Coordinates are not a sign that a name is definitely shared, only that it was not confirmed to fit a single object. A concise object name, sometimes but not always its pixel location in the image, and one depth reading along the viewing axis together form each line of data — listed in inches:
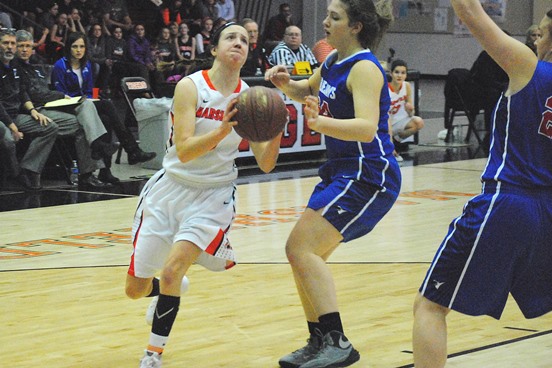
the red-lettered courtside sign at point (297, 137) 506.0
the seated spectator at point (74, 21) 690.8
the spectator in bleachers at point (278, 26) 831.1
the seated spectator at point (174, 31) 704.9
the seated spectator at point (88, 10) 719.1
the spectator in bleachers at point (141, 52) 668.7
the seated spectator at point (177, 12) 766.5
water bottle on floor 443.2
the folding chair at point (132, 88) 495.8
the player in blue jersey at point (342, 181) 186.4
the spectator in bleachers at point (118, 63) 651.5
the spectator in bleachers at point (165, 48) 674.5
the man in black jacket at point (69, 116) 427.2
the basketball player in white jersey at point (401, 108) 525.0
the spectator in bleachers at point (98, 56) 605.0
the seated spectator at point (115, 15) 722.2
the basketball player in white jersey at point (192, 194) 183.3
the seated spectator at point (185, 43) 709.3
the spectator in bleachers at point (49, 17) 689.6
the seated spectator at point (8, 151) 402.3
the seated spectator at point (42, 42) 666.8
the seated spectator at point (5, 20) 603.5
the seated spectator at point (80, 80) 442.0
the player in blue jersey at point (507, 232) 145.7
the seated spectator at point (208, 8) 783.7
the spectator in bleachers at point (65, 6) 708.1
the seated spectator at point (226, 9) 816.7
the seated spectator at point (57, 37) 672.4
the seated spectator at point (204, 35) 718.5
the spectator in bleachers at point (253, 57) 561.4
